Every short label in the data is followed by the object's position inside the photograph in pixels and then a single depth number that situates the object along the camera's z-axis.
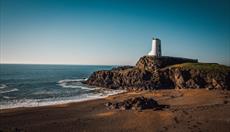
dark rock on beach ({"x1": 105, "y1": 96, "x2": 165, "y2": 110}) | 22.26
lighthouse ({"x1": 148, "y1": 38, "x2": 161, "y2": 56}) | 53.30
